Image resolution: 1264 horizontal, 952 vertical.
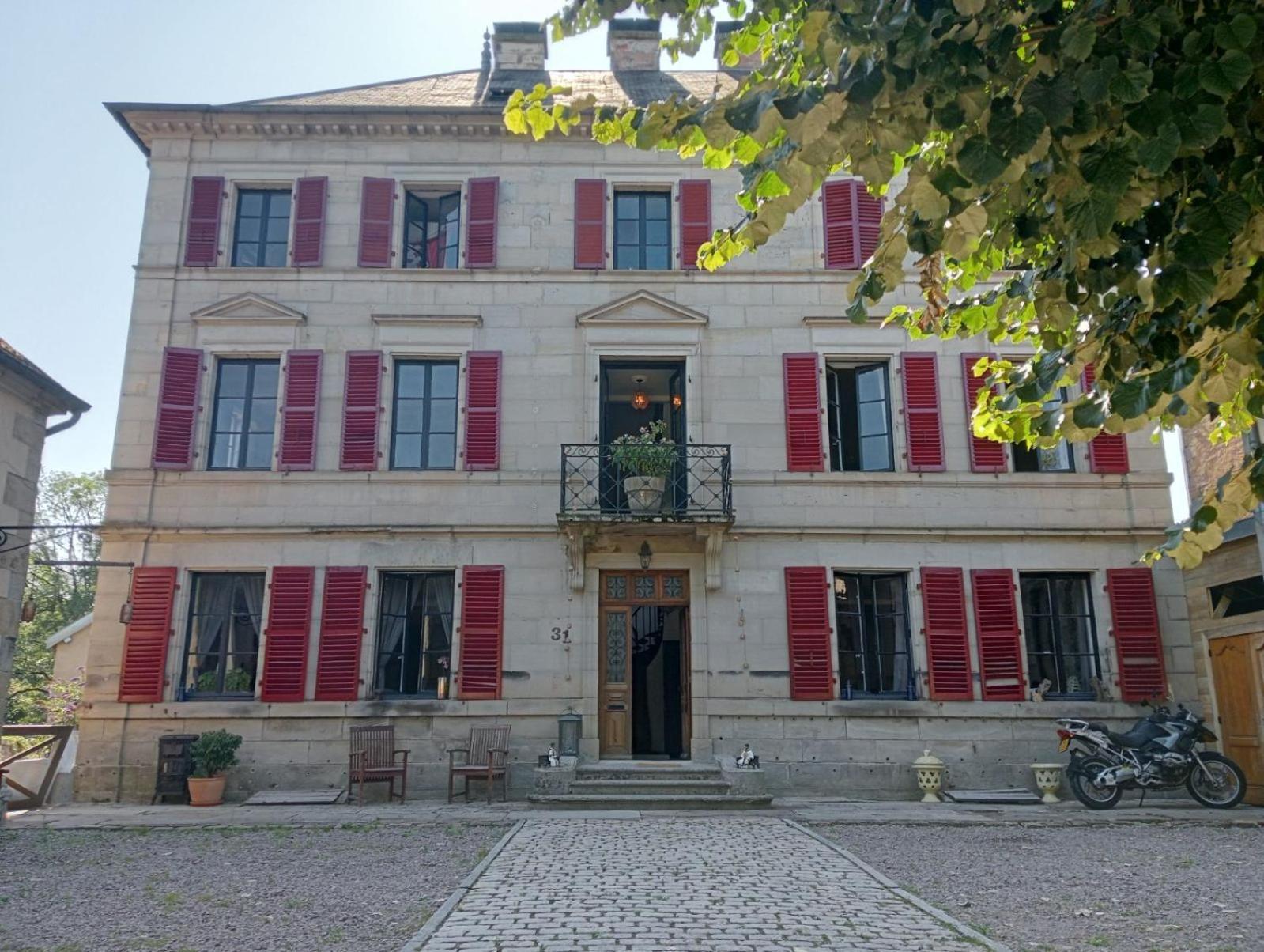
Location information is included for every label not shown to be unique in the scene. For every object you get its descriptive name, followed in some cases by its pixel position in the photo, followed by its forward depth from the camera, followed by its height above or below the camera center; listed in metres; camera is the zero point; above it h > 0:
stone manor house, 12.64 +2.84
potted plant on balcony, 12.73 +3.10
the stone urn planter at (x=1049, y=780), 11.98 -0.85
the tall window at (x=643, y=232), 14.42 +6.97
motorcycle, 11.12 -0.63
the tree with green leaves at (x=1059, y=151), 3.00 +1.83
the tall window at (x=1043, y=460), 13.55 +3.41
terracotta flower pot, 11.80 -0.95
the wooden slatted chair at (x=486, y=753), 12.03 -0.52
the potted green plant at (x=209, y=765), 11.80 -0.64
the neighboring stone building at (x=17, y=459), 9.36 +2.45
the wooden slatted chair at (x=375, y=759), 11.82 -0.59
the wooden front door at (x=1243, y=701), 11.53 +0.11
